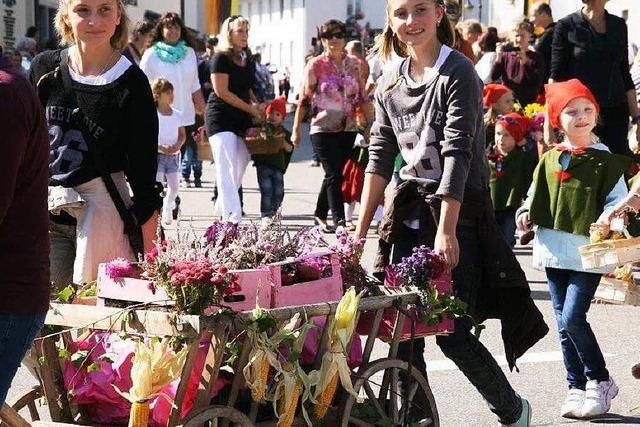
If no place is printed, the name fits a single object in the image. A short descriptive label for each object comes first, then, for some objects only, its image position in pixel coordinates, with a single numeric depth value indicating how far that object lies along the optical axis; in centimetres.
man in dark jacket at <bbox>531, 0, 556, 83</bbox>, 1710
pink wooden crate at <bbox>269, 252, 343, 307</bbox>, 657
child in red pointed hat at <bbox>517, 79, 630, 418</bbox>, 863
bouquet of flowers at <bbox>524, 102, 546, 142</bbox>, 1529
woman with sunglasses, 1732
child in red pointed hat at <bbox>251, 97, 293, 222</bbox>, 1729
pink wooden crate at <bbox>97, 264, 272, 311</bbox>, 637
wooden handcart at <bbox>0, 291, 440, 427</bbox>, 599
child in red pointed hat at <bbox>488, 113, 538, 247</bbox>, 1512
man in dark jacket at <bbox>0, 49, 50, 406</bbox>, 483
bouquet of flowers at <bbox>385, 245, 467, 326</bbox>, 691
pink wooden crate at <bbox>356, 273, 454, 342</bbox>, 705
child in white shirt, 1632
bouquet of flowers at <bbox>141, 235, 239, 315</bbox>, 604
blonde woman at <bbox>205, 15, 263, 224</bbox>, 1605
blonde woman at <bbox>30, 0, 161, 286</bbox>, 718
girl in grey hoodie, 715
